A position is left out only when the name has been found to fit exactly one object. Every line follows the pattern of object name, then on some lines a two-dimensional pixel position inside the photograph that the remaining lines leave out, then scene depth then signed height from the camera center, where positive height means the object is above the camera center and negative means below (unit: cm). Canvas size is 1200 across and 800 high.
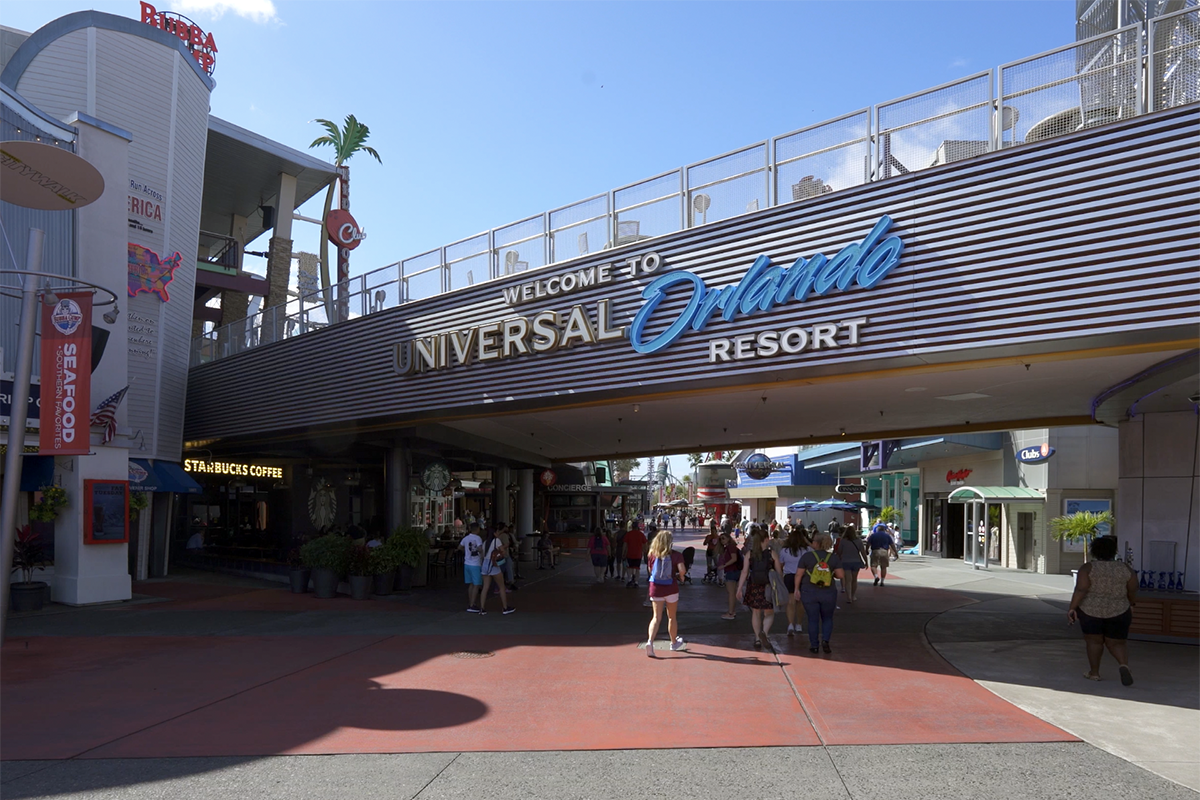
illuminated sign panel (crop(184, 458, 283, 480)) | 2527 -24
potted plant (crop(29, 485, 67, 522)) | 1639 -96
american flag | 1728 +81
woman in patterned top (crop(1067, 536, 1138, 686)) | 928 -129
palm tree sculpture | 4019 +1506
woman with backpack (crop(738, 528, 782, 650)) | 1161 -149
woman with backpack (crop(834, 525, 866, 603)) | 1652 -153
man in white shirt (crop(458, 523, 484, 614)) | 1570 -176
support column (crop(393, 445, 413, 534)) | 2012 -54
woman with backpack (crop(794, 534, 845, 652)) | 1110 -146
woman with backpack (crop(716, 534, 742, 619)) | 1500 -170
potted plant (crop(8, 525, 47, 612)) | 1583 -226
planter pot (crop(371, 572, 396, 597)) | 1812 -251
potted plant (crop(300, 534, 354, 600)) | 1788 -207
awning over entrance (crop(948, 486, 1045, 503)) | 2538 -30
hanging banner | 1311 +118
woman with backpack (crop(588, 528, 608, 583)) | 2139 -193
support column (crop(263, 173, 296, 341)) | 3369 +835
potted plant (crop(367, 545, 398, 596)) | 1800 -212
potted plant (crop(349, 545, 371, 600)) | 1777 -224
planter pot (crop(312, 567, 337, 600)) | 1788 -246
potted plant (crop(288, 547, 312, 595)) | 1870 -249
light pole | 1129 +41
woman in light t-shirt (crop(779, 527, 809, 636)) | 1213 -118
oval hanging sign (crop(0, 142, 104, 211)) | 1109 +366
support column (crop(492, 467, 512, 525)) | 2809 -76
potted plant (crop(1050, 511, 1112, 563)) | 2148 -98
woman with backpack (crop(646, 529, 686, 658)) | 1117 -141
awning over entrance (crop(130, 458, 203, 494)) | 2000 -49
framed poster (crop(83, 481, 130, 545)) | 1684 -111
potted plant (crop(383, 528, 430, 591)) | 1814 -177
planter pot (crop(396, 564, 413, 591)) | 1884 -245
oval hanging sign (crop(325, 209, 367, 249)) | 3444 +936
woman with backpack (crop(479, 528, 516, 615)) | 1524 -172
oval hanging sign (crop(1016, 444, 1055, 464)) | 2419 +86
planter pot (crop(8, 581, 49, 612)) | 1578 -262
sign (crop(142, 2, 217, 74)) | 3016 +1496
